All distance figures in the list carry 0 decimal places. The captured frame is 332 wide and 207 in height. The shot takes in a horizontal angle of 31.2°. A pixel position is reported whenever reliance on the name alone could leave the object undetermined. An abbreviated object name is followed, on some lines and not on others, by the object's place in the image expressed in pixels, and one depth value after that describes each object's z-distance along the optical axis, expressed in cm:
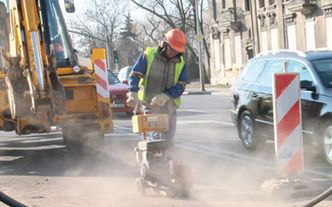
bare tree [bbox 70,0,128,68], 6103
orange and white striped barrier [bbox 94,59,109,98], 1062
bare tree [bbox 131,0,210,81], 6016
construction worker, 698
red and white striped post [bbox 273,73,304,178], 685
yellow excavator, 953
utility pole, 3692
